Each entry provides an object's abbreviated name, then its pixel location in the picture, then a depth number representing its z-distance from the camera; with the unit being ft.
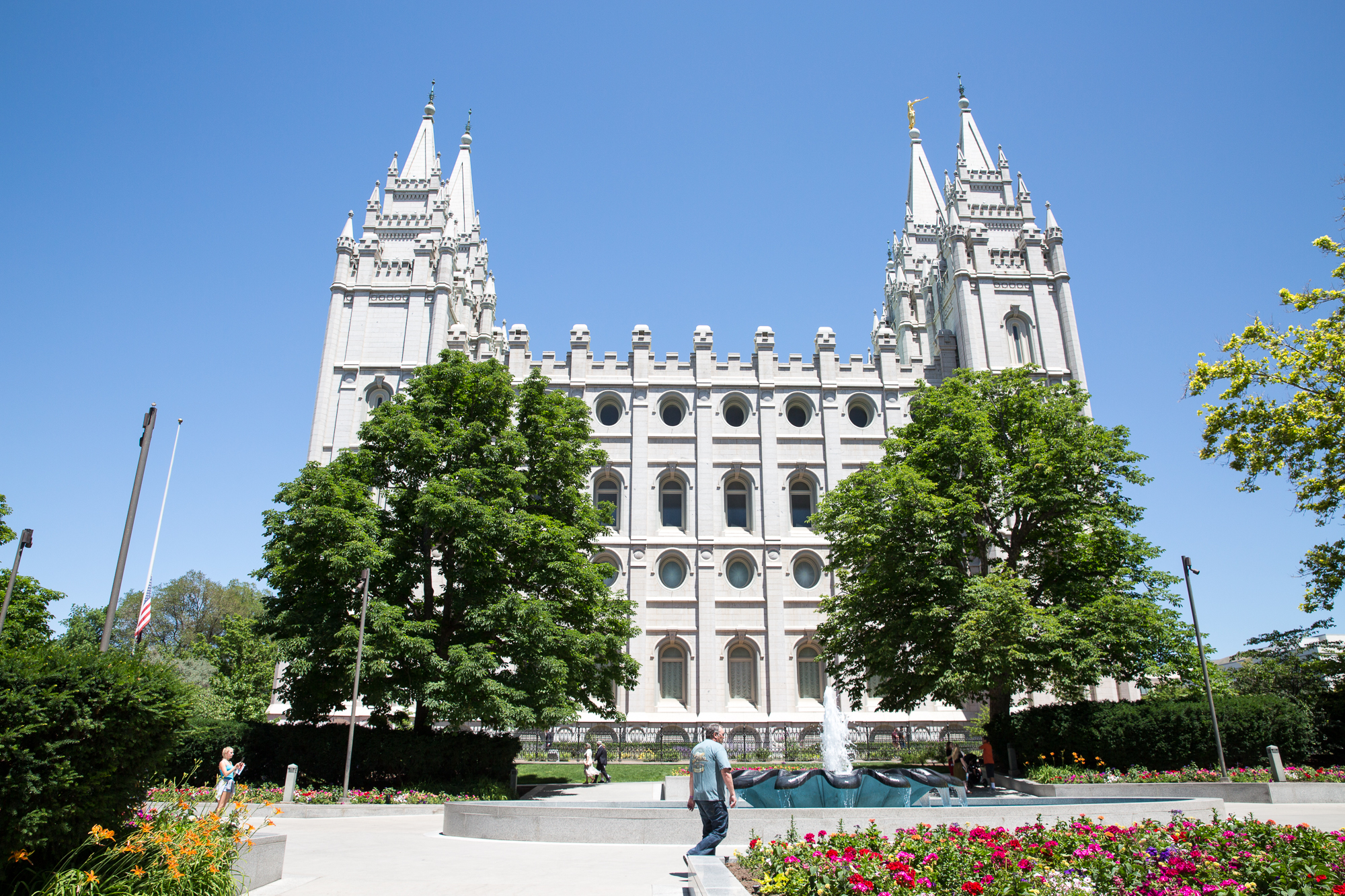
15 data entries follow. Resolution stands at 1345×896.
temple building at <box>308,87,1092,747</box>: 122.62
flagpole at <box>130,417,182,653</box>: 82.61
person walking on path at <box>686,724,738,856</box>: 30.17
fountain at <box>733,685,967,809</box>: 43.27
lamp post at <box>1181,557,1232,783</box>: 59.52
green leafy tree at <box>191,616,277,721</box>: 156.97
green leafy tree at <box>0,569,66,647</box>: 81.97
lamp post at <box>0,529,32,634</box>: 63.52
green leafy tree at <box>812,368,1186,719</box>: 71.41
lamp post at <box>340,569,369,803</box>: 59.11
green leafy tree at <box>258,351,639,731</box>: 66.69
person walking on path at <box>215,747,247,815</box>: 45.44
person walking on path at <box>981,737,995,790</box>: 73.61
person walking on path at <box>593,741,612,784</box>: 81.97
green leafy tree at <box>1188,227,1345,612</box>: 63.82
